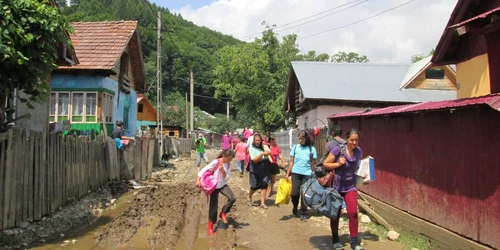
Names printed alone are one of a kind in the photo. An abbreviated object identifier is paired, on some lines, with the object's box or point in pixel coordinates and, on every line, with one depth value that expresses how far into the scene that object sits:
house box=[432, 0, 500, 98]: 7.63
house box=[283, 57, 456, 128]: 18.66
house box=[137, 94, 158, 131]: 42.83
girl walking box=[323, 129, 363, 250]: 5.83
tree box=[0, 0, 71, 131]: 5.85
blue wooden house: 17.06
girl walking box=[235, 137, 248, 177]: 13.77
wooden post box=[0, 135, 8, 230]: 6.15
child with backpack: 7.11
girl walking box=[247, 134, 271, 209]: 9.30
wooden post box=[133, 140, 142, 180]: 13.94
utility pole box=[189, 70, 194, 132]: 38.64
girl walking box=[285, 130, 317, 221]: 8.30
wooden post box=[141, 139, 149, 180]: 14.20
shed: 4.87
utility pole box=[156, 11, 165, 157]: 23.25
